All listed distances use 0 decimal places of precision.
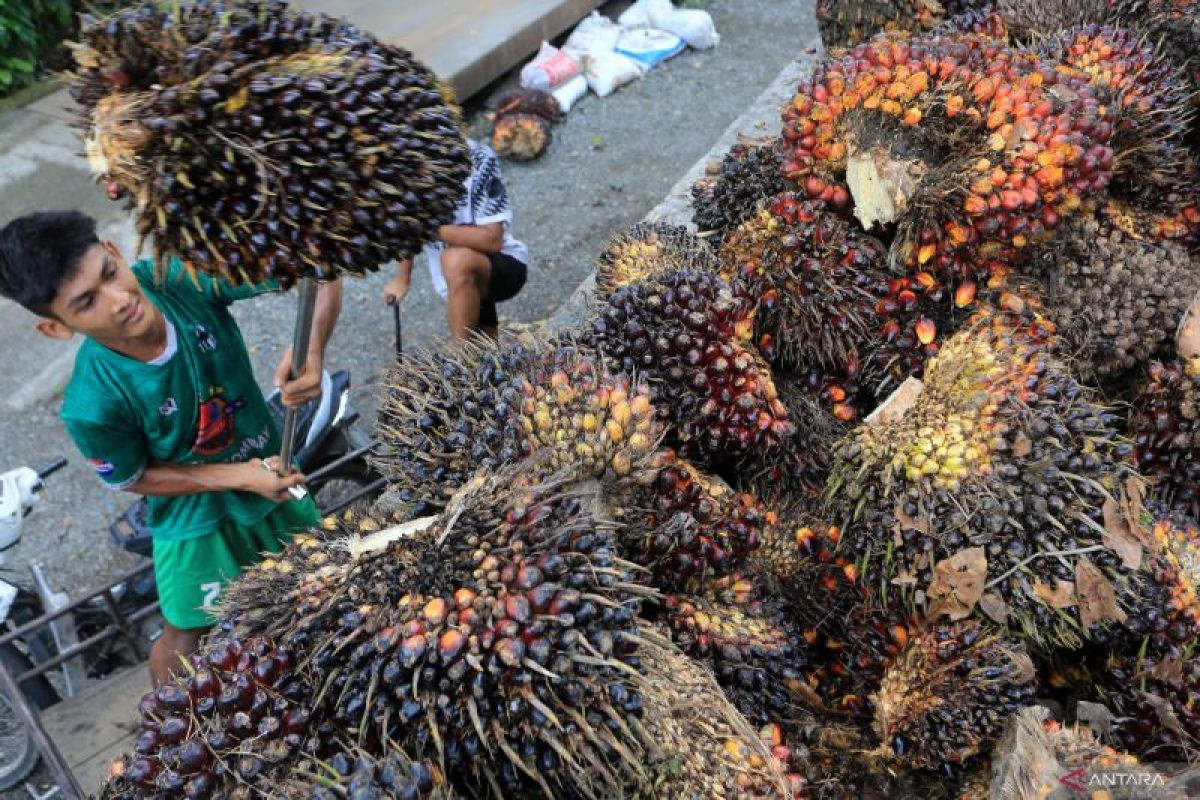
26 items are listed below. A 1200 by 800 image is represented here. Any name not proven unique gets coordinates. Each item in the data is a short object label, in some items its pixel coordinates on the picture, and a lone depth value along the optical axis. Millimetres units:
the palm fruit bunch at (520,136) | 6707
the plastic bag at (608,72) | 7500
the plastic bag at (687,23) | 7945
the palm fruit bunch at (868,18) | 2764
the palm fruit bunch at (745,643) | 1701
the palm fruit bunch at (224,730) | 1197
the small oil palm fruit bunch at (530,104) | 6867
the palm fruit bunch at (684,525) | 1681
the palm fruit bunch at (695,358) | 1888
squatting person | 3920
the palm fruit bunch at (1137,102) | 2189
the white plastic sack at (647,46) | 7793
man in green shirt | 2283
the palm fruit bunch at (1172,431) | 2037
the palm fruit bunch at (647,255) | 2225
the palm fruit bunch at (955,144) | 1946
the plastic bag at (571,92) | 7250
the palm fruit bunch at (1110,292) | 2080
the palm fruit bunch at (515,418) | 1563
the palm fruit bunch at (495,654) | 1207
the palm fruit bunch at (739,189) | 2396
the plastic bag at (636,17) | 8008
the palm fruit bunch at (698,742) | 1316
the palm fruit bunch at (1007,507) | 1728
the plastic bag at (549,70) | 7258
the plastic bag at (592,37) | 7738
